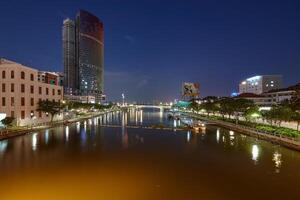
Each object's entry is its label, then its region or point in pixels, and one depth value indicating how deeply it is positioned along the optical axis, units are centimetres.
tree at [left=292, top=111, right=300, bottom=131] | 3774
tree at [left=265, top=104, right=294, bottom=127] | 4062
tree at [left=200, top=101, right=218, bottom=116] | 9489
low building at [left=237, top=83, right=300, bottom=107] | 10764
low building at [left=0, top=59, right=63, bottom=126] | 4547
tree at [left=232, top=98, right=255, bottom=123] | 6631
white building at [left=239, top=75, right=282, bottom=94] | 17112
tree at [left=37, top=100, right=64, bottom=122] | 5269
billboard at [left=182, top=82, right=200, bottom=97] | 16750
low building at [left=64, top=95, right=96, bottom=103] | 18000
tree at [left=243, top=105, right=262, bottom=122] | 5690
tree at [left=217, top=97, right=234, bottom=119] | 7200
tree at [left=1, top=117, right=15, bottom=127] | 4058
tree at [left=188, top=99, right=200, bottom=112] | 13668
